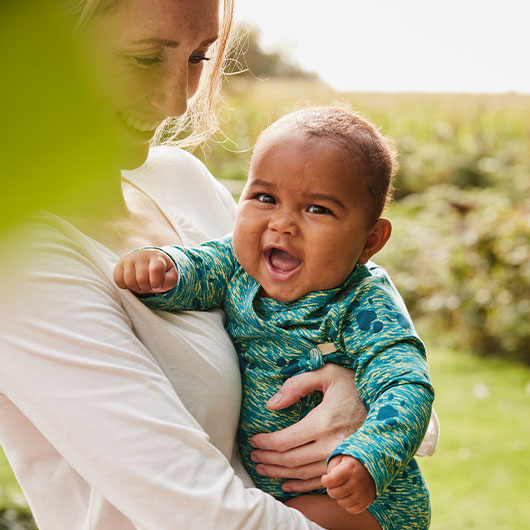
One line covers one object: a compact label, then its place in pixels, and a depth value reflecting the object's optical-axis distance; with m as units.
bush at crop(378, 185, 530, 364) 4.82
